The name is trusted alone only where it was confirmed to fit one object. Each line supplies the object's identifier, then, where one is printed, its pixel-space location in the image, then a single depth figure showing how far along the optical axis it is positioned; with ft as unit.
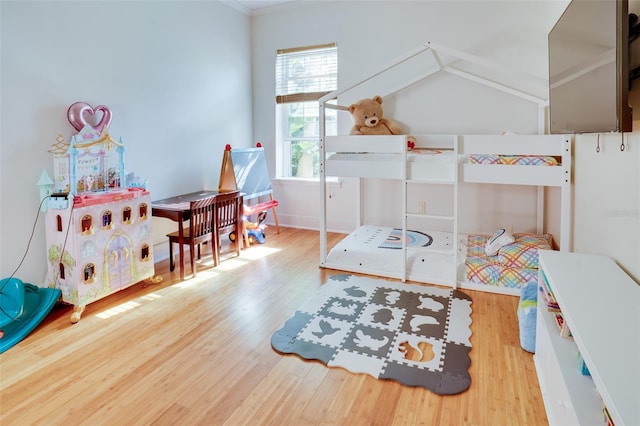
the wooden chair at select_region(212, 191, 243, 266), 11.82
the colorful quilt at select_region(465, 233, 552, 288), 9.67
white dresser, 3.16
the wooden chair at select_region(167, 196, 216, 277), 10.88
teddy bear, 13.04
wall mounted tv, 4.69
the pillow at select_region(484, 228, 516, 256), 10.58
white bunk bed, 9.12
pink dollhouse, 8.66
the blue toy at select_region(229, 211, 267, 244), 14.33
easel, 13.58
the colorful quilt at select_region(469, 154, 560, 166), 9.18
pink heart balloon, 9.62
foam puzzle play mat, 6.62
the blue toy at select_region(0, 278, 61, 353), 7.80
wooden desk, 10.78
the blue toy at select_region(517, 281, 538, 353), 7.01
